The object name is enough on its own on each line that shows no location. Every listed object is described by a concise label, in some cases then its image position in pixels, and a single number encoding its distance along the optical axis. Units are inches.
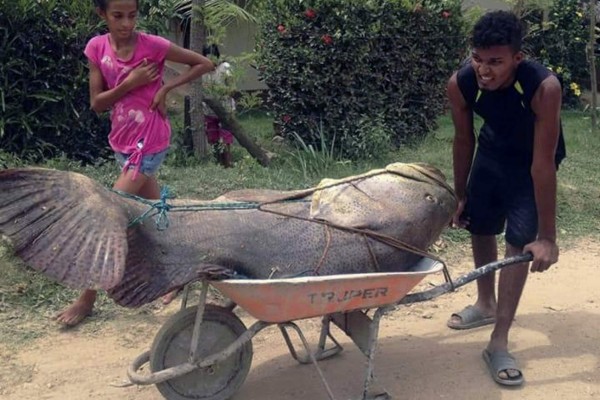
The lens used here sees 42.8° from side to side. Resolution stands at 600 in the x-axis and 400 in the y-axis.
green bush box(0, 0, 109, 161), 239.1
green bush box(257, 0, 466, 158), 293.4
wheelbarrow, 114.8
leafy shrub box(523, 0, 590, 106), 513.0
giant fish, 108.3
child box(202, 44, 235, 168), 279.0
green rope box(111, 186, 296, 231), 118.4
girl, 144.9
